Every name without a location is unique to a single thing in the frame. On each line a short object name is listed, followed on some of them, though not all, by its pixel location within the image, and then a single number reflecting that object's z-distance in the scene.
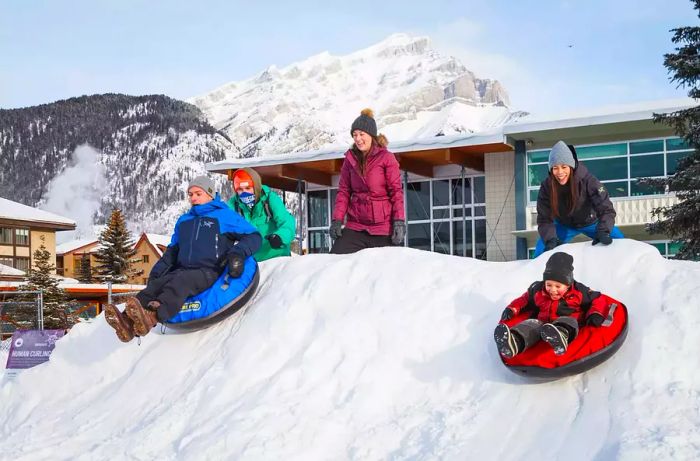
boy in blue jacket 6.51
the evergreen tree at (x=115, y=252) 53.91
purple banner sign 11.17
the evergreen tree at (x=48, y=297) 29.09
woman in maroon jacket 7.73
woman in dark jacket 6.70
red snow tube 4.95
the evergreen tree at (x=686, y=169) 14.45
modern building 22.50
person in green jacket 8.70
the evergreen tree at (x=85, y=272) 54.62
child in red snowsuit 4.97
